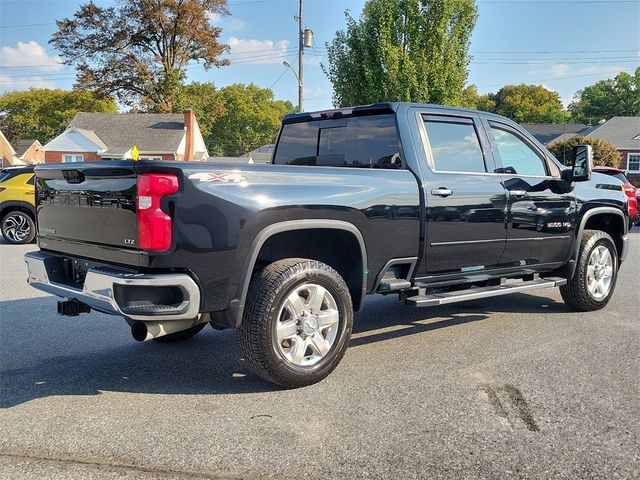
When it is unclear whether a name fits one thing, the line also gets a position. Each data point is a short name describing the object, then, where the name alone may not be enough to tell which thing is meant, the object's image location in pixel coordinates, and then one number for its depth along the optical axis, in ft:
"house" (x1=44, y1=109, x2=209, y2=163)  149.28
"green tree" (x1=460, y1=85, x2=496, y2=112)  281.60
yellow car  41.01
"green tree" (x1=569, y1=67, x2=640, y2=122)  282.77
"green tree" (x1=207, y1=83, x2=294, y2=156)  307.99
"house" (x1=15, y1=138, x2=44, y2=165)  232.71
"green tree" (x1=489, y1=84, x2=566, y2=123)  298.56
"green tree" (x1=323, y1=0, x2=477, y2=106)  96.17
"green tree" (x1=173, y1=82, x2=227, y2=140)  168.25
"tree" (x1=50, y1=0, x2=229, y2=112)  161.79
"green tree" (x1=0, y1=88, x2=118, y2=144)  265.54
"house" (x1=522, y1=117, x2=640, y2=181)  156.46
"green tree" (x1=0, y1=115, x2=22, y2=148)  255.50
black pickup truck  10.95
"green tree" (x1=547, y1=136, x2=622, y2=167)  107.96
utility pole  86.07
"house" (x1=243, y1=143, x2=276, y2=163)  203.41
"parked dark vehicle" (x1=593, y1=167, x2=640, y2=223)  27.21
